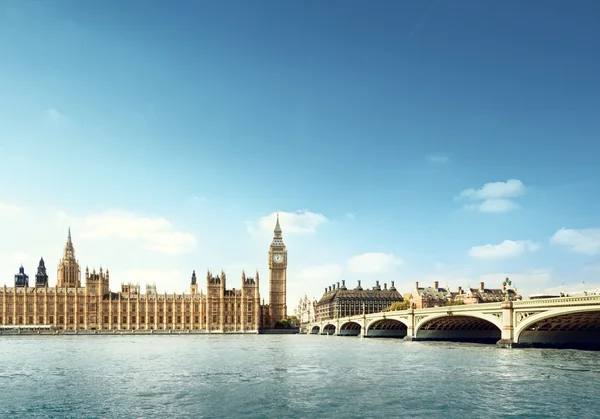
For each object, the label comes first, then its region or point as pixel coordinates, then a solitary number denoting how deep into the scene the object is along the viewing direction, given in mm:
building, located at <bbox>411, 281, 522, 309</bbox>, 174000
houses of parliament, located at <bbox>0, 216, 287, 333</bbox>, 176125
